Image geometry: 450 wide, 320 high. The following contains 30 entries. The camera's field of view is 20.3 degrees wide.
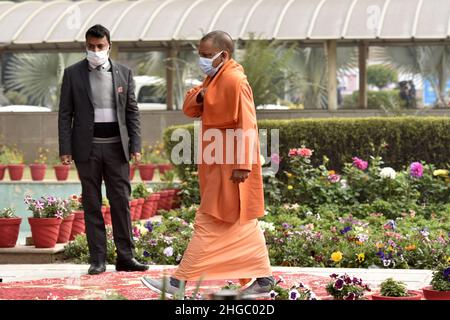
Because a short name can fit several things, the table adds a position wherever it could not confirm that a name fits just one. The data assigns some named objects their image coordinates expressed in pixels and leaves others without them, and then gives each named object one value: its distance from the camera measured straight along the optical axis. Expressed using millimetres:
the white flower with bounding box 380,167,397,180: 12930
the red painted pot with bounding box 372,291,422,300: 6348
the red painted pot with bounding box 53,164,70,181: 19547
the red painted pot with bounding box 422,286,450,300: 6734
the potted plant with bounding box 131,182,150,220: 13095
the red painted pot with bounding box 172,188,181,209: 14094
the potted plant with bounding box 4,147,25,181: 19844
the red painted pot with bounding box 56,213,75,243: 10438
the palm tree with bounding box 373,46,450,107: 30125
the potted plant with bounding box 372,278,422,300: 6423
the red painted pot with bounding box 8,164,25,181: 19812
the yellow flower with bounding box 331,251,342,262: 8914
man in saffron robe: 7570
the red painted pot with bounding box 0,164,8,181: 20234
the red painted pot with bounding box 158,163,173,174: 19366
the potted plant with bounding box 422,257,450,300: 6746
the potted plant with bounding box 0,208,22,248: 10070
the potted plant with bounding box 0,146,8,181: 20266
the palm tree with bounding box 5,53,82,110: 30625
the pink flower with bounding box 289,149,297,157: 13131
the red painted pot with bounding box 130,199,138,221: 12812
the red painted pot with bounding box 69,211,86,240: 10891
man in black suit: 8812
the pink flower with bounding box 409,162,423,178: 12875
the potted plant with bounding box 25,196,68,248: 10086
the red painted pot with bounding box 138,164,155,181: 19078
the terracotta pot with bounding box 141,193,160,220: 13359
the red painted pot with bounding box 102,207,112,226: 11642
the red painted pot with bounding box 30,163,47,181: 19500
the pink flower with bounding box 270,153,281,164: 13492
